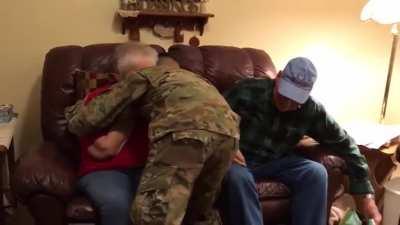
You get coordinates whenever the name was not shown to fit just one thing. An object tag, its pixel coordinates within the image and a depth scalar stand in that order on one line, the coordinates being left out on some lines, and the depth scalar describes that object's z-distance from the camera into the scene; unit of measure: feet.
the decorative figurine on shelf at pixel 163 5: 9.25
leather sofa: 6.48
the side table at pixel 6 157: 7.31
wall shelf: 9.35
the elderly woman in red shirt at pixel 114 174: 6.24
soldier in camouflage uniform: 5.34
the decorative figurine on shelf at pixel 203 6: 9.67
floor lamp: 9.04
